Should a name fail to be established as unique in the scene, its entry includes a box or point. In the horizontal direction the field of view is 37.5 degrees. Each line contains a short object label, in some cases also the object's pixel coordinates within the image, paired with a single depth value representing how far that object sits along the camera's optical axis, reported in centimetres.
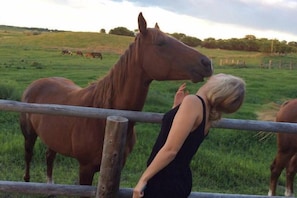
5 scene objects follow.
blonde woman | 249
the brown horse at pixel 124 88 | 356
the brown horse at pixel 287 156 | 625
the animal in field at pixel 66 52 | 4248
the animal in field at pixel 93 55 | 4128
